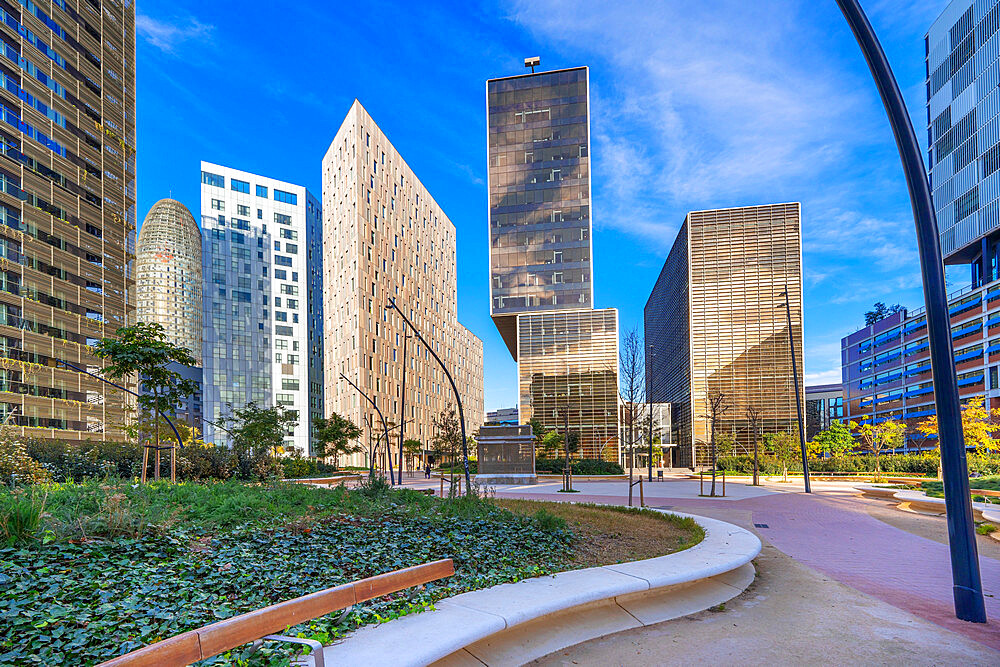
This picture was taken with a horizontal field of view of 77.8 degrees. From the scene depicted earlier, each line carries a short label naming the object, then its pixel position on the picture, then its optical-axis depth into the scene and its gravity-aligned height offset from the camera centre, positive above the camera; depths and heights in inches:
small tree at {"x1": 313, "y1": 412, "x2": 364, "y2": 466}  1912.0 -90.9
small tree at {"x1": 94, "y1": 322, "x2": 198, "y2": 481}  746.8 +66.6
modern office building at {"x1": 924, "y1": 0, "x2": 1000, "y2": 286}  2292.1 +997.5
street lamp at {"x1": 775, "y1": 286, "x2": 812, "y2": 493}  1037.9 -94.1
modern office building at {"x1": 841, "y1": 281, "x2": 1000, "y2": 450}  2630.4 +131.6
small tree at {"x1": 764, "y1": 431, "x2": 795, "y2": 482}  1561.3 -149.7
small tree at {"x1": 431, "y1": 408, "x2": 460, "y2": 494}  2246.6 -152.4
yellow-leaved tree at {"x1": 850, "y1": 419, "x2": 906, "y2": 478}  1572.3 -121.4
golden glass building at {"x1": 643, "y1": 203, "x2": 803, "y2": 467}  2212.1 +271.1
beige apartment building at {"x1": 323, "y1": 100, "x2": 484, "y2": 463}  2682.1 +602.0
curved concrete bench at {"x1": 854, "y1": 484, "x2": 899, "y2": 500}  861.7 -153.7
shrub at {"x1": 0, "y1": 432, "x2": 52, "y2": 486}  590.9 -46.7
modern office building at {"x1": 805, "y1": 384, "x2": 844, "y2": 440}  4890.8 -96.9
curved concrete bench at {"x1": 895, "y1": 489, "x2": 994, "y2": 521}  708.0 -140.9
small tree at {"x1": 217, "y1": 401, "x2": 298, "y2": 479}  1014.4 -69.6
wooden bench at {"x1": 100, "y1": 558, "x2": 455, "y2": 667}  128.9 -53.2
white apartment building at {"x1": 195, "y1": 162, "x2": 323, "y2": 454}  4224.9 +795.3
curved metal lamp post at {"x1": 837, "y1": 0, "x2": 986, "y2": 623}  244.8 +16.8
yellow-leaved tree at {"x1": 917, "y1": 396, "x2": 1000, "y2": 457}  1220.5 -91.6
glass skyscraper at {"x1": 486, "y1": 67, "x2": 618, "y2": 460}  2428.6 +534.7
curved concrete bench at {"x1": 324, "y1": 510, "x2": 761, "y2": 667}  184.9 -81.1
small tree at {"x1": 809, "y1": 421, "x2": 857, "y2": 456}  1690.5 -149.2
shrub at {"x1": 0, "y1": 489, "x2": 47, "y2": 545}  216.7 -36.5
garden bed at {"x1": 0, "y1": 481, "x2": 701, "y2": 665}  173.0 -58.5
